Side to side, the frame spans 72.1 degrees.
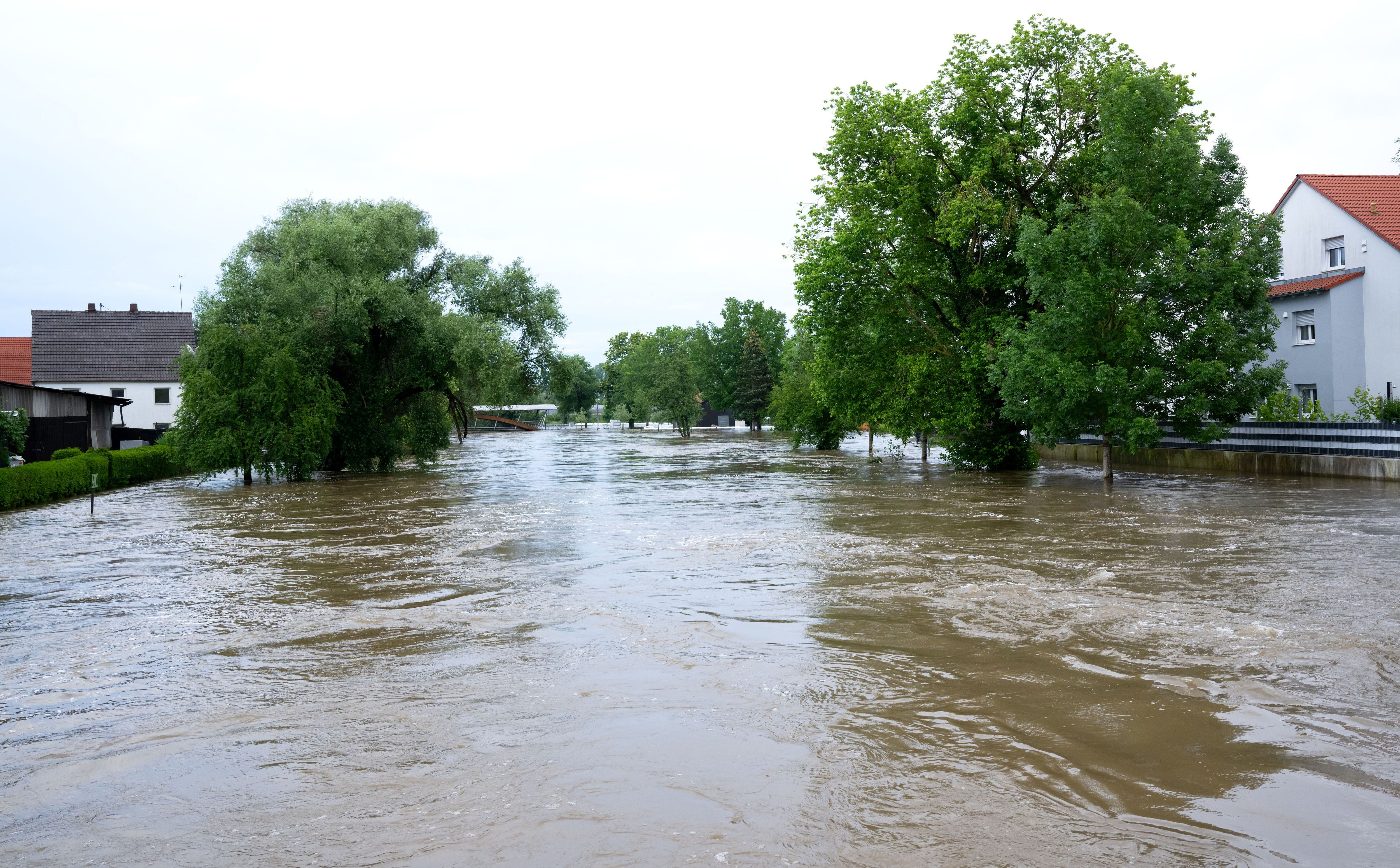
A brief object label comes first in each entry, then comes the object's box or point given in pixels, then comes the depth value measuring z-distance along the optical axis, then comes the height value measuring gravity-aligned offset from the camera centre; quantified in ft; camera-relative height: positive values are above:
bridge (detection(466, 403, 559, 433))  413.59 +9.02
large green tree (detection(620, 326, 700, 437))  310.65 +21.83
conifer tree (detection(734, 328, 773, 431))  303.07 +16.57
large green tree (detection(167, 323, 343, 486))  94.53 +4.22
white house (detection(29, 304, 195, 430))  194.59 +19.85
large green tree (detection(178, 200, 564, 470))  100.07 +13.67
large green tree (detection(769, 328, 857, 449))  168.76 +3.42
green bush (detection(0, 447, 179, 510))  75.51 -1.66
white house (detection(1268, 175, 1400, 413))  103.19 +14.47
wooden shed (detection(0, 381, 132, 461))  102.99 +4.80
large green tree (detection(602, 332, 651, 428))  442.91 +34.81
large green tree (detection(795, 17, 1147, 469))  90.74 +20.36
